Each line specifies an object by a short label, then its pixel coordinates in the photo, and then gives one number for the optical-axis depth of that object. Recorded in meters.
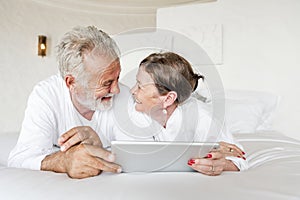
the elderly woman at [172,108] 0.86
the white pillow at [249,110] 2.09
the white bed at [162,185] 0.65
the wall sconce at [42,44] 3.38
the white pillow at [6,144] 1.27
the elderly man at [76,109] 0.85
